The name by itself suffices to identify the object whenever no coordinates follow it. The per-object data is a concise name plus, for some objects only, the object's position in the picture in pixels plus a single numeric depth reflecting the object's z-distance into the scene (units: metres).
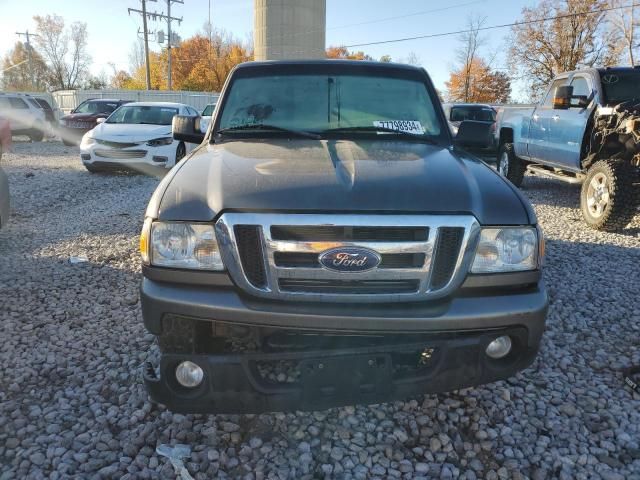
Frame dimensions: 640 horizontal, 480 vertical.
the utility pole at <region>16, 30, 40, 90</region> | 61.38
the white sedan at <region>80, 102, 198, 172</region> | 9.95
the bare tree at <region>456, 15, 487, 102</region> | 45.75
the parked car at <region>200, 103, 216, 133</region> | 16.52
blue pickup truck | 6.14
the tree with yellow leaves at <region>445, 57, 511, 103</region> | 50.47
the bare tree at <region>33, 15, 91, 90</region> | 64.06
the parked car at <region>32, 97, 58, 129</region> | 19.37
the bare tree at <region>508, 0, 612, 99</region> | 40.22
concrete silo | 34.88
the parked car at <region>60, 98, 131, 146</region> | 16.62
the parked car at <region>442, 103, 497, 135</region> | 15.52
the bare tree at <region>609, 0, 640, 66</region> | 35.56
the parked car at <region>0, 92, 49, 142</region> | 18.19
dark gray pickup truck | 1.96
